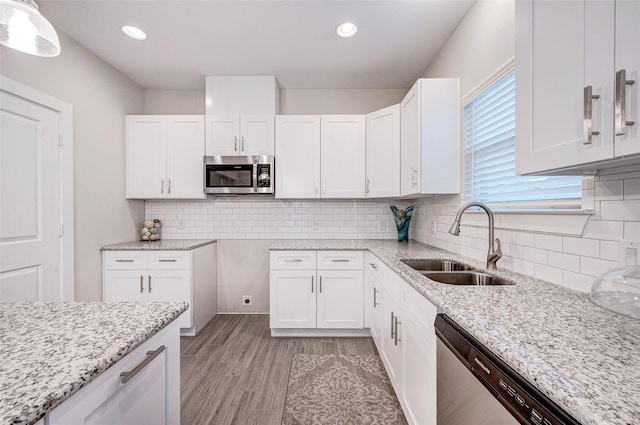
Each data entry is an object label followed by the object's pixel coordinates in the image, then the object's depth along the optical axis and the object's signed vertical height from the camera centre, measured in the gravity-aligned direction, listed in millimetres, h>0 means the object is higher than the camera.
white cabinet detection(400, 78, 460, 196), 2213 +601
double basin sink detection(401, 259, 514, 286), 1553 -395
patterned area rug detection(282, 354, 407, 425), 1709 -1266
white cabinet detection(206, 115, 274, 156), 3035 +828
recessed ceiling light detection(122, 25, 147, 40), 2303 +1499
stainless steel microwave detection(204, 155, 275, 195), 2986 +386
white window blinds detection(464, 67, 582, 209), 1342 +300
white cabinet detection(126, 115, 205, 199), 3070 +594
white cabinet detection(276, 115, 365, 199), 3039 +591
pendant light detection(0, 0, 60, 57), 1015 +709
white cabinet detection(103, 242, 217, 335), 2750 -661
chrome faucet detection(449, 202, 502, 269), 1603 -176
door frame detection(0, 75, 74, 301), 2275 +132
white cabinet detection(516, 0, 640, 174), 709 +387
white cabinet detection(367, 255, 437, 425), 1212 -731
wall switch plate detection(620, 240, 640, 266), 982 -152
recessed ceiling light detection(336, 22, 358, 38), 2242 +1486
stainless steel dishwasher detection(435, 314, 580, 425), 606 -475
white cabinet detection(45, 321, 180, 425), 617 -496
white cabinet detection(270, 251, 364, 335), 2752 -782
